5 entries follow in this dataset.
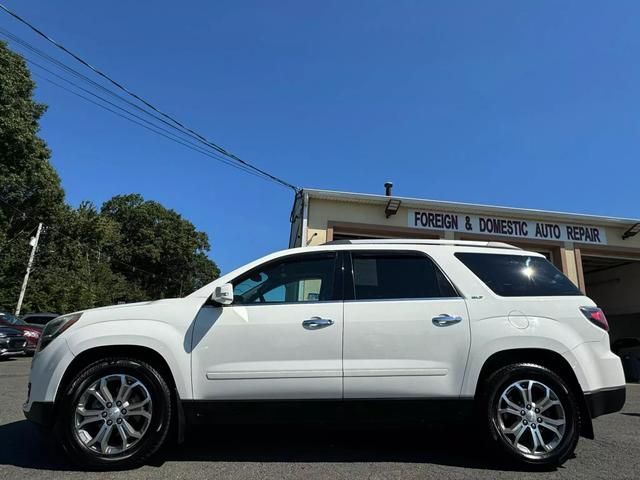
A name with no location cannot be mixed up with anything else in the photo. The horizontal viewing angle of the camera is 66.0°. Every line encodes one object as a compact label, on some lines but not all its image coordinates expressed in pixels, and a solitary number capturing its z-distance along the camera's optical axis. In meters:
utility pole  27.70
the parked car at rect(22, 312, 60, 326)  20.77
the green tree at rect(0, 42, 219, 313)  25.14
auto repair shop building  14.63
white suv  3.95
